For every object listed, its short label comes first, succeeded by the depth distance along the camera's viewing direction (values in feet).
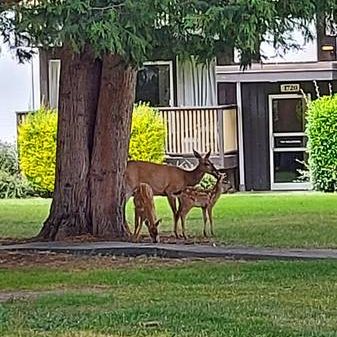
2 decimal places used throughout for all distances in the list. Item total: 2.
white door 98.89
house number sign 98.43
